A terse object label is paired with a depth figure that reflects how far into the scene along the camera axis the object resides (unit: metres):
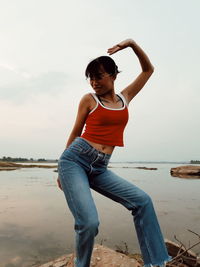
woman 2.47
